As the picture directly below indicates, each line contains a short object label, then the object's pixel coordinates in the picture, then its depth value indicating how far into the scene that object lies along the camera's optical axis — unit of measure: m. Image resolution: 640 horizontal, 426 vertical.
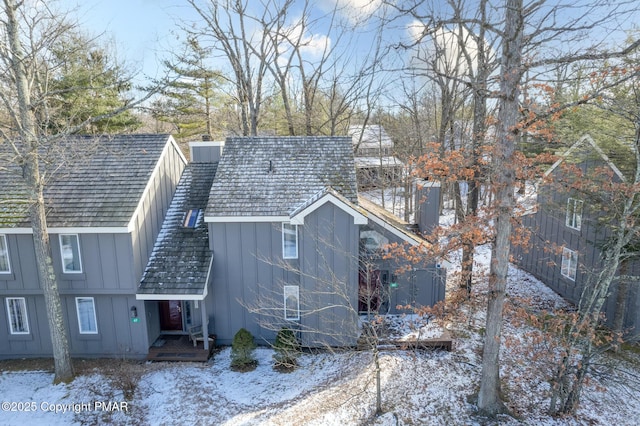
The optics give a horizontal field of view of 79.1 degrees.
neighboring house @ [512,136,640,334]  12.51
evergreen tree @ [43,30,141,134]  19.16
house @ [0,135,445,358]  12.04
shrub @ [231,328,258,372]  11.73
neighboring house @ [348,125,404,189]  29.93
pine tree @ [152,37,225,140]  25.36
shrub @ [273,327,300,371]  11.56
